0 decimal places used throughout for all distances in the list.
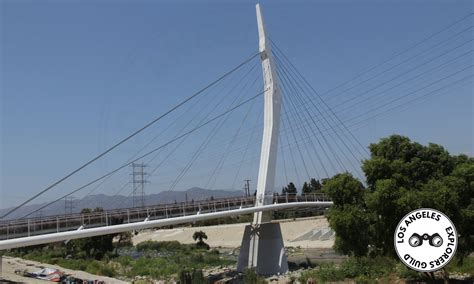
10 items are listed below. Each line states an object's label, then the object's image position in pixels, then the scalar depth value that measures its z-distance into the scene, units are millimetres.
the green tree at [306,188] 106512
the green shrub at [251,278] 30094
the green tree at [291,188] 120062
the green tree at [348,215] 24625
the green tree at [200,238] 77500
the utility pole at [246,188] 93162
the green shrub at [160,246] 76100
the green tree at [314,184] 113100
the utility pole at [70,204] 99775
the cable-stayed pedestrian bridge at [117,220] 23000
